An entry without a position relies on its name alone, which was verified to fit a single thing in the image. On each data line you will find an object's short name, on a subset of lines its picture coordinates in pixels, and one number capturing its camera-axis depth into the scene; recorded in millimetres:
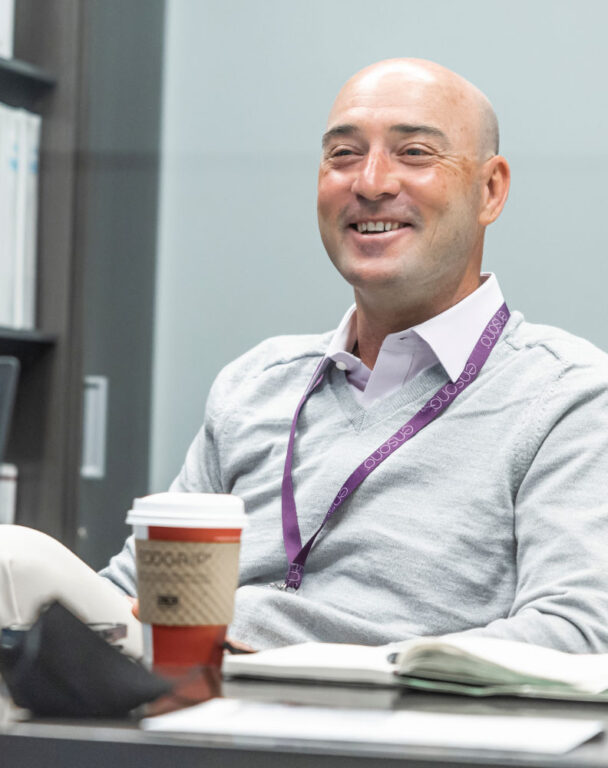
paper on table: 1485
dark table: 1401
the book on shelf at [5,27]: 3410
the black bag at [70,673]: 1639
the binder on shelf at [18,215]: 3392
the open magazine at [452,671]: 1943
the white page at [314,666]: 1976
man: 2497
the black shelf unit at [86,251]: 3461
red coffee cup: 2123
